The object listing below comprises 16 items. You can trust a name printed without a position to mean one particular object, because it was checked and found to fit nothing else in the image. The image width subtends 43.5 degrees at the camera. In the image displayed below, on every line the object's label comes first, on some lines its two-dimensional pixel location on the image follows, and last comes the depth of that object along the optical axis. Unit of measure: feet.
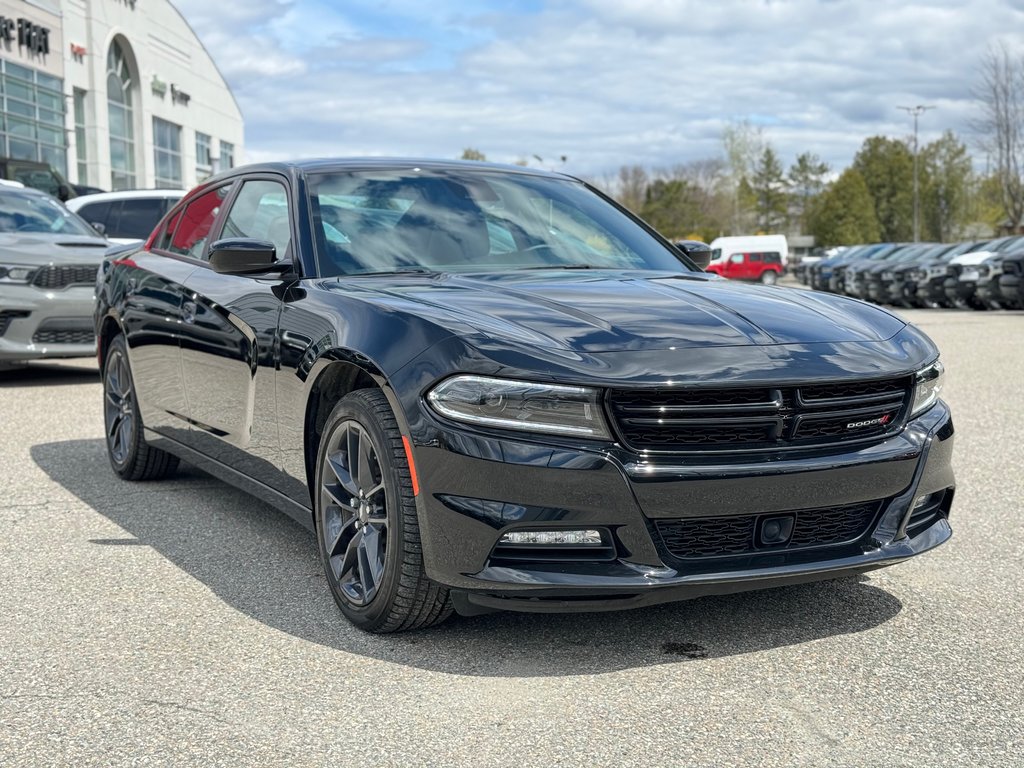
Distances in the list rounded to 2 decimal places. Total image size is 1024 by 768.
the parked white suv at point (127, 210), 51.16
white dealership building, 136.46
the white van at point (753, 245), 196.34
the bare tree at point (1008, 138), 165.68
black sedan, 11.35
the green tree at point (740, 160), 345.10
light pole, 243.60
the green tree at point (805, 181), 367.25
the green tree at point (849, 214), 307.37
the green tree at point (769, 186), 351.87
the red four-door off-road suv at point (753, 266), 193.36
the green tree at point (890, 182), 309.63
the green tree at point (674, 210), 315.37
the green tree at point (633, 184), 342.64
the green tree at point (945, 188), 288.92
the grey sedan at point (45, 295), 34.99
